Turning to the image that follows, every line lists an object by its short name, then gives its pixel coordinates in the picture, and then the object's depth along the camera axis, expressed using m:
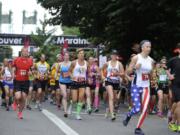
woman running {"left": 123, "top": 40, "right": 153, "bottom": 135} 11.68
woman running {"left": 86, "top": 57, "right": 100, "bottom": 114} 19.69
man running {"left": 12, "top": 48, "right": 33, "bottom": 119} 15.30
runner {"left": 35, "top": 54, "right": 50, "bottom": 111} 20.14
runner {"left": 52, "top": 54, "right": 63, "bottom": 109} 19.97
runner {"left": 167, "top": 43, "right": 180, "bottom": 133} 11.63
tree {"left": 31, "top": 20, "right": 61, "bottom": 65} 44.22
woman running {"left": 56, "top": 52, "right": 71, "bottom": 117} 15.76
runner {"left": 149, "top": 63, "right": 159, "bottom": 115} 18.07
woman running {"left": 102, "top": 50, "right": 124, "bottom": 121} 15.11
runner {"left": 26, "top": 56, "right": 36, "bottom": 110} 19.89
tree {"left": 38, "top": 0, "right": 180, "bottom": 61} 19.75
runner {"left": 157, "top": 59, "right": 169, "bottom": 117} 17.75
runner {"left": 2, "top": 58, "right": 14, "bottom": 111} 20.31
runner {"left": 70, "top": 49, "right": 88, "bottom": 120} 15.09
